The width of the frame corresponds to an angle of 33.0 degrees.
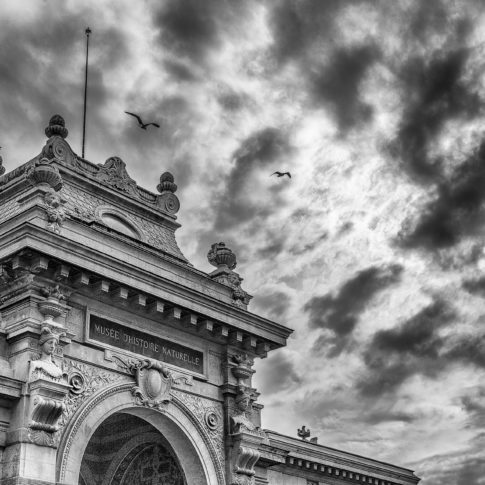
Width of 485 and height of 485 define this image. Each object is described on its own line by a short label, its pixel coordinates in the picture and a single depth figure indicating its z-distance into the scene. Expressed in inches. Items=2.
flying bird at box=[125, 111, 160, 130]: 1222.7
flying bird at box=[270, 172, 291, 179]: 1282.7
